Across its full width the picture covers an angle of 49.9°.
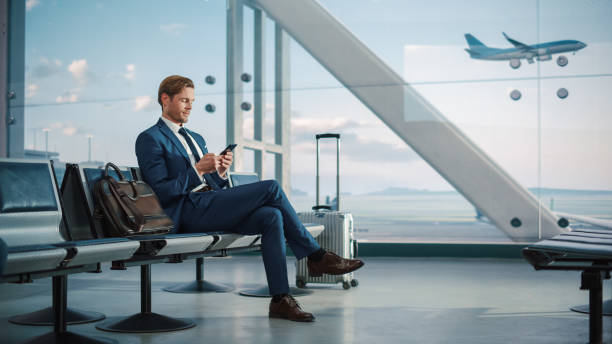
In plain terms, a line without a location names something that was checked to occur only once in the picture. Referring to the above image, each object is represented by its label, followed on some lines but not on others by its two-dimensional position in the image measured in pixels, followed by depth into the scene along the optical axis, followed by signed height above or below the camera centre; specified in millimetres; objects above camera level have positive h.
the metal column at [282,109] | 6988 +690
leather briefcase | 2918 -162
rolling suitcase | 4691 -467
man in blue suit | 3332 -155
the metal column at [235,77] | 7047 +1048
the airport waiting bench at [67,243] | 2326 -276
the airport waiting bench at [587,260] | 2540 -352
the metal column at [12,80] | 7309 +1056
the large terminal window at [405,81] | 6438 +843
